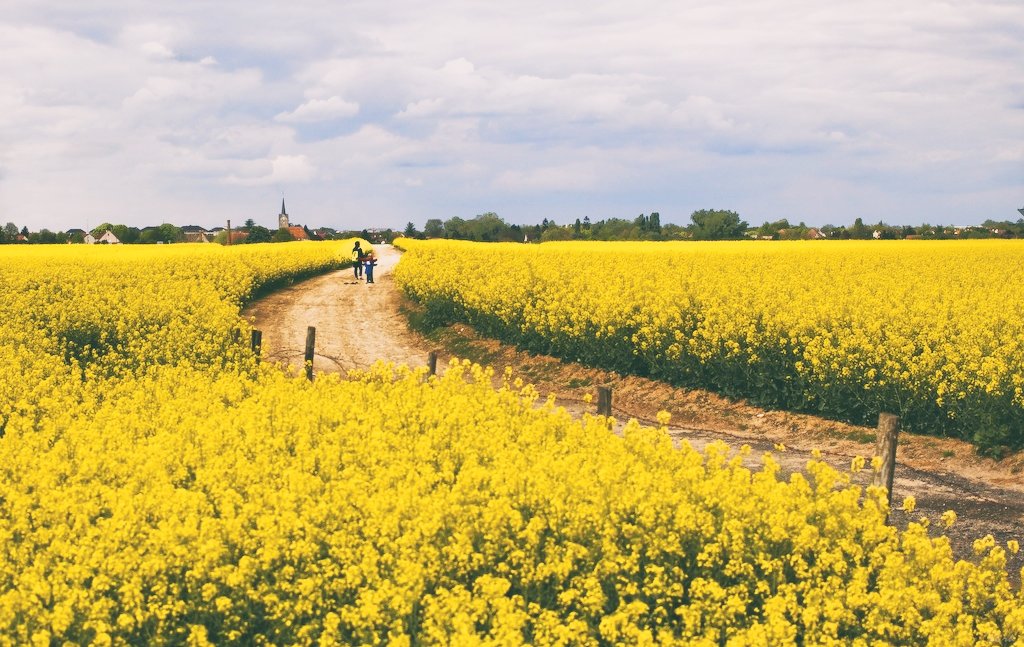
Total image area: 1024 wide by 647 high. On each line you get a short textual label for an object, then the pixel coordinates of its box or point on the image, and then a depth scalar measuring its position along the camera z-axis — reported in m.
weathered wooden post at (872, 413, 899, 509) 10.67
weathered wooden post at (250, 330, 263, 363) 20.20
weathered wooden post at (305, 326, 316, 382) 20.40
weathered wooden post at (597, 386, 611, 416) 13.05
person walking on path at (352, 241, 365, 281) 45.00
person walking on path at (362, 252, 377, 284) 43.47
